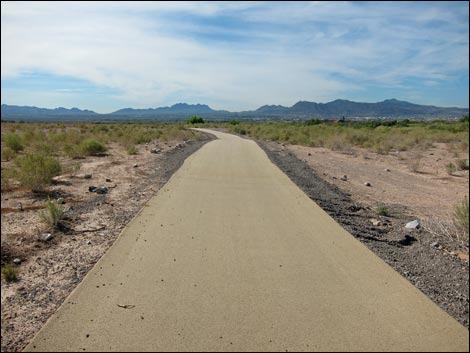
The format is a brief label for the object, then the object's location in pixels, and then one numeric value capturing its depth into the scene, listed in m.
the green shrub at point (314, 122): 82.41
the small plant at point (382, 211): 11.09
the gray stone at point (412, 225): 9.31
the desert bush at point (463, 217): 7.98
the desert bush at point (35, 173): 12.28
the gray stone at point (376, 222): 9.81
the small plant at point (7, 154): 21.63
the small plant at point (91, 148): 24.09
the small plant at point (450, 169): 22.97
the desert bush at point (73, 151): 23.19
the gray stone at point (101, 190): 12.62
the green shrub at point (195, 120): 110.50
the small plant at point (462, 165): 24.27
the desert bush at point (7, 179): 12.76
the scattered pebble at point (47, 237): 7.70
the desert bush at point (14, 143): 24.65
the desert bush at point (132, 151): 25.99
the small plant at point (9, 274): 5.84
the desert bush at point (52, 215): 8.46
